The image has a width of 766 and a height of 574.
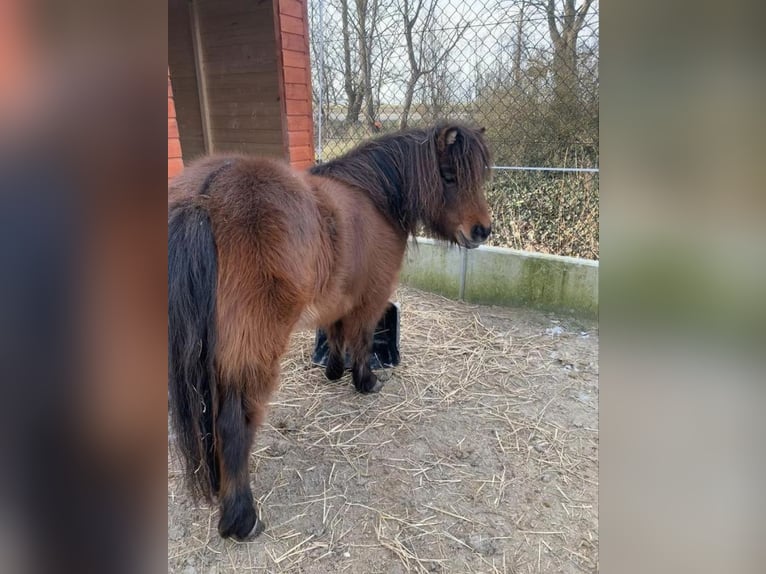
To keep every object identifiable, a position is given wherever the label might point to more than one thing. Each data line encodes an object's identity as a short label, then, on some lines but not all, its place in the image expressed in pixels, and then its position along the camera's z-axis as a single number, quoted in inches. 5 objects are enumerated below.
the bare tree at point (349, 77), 176.7
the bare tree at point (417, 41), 158.2
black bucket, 116.7
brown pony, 57.4
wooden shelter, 133.7
